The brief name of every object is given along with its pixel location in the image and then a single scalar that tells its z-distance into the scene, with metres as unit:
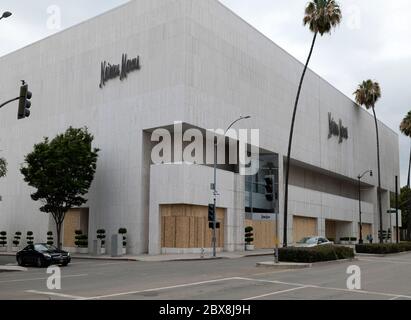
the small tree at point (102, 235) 42.64
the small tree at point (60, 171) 39.41
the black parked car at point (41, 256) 28.94
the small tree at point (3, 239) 53.06
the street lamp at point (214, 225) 36.94
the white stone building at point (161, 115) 41.53
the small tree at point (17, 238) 51.32
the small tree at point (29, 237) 50.28
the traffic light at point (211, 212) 37.06
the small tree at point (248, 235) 47.91
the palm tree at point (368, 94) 67.56
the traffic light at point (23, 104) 21.23
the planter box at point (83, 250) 44.94
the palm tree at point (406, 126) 70.25
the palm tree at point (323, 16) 37.44
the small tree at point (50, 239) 47.34
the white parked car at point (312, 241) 38.88
